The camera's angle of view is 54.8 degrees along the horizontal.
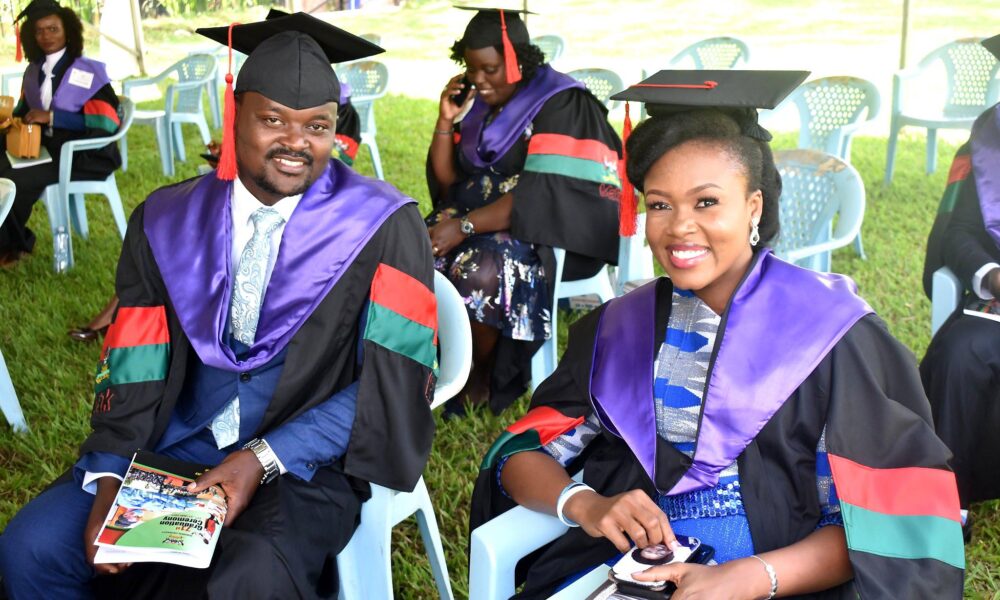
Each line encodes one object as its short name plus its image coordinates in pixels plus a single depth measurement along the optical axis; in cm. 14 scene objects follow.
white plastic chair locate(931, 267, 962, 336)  299
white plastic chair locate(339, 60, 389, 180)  713
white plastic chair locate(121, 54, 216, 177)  787
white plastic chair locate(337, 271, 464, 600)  221
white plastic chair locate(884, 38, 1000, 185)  655
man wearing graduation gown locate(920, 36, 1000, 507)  276
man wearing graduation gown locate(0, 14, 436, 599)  219
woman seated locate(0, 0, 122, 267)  557
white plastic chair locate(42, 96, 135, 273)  545
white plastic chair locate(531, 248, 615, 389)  378
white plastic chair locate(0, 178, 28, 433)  356
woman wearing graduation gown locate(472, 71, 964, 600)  164
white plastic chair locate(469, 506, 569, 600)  187
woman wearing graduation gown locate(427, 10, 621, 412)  371
